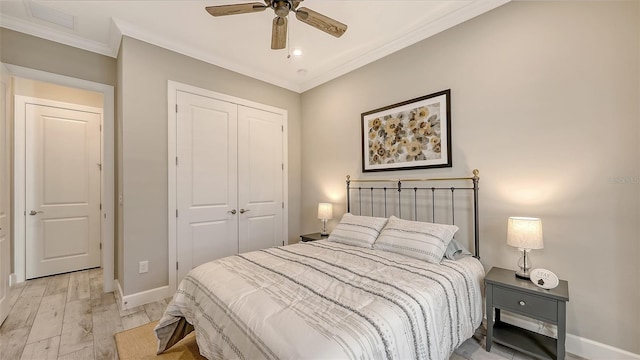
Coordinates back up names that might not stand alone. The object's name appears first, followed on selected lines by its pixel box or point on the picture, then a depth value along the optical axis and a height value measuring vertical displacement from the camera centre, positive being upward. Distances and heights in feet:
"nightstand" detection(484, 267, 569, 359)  5.52 -2.84
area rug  6.22 -4.07
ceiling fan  5.99 +3.88
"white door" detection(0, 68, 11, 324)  7.53 -0.63
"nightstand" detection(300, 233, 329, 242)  11.24 -2.41
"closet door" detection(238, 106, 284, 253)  11.76 +0.17
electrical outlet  9.01 -2.88
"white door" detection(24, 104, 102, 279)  11.44 -0.25
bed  3.79 -2.08
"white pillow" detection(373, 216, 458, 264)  7.02 -1.65
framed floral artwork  8.54 +1.63
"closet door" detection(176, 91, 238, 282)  9.98 +0.08
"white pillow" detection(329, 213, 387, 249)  8.52 -1.67
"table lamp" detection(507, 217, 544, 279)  6.08 -1.29
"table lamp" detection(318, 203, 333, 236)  11.34 -1.28
